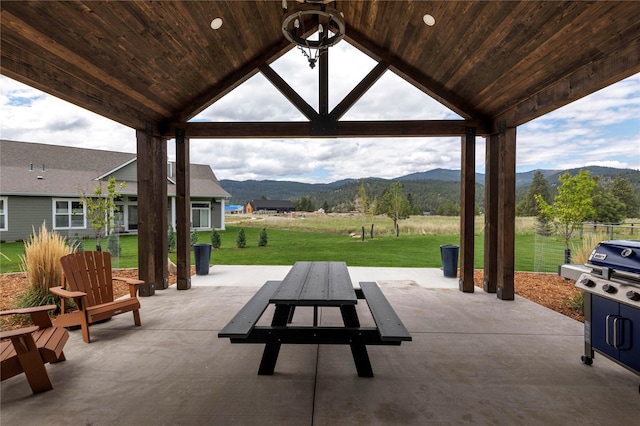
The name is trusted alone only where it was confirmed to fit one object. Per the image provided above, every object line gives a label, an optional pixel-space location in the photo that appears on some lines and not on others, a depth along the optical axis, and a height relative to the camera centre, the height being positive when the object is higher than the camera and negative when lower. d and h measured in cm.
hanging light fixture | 260 +159
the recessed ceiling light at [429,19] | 372 +224
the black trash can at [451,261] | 638 -102
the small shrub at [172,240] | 954 -88
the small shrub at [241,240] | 1153 -107
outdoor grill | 238 -75
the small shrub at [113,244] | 823 -87
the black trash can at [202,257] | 675 -98
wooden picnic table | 231 -87
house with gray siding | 1121 +86
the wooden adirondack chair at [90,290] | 327 -87
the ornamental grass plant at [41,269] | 413 -76
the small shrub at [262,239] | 1186 -106
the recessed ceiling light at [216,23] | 380 +226
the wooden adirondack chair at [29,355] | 225 -106
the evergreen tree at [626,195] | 809 +37
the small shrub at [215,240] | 1058 -98
